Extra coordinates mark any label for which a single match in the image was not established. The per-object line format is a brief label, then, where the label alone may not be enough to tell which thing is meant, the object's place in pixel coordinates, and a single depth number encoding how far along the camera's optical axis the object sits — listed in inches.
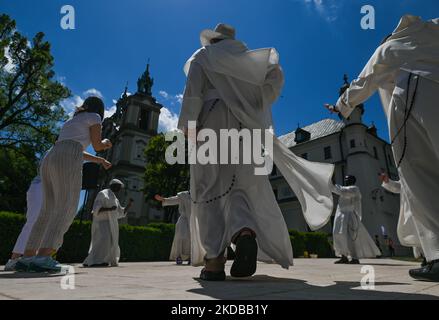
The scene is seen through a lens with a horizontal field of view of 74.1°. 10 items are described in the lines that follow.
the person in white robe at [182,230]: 391.2
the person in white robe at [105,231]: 283.6
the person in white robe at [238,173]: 108.4
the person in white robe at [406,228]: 121.8
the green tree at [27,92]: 817.4
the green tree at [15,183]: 1011.1
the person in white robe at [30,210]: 183.5
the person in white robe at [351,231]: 331.0
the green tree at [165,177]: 1180.5
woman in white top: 131.6
